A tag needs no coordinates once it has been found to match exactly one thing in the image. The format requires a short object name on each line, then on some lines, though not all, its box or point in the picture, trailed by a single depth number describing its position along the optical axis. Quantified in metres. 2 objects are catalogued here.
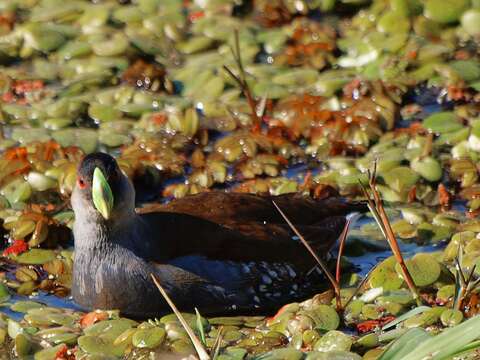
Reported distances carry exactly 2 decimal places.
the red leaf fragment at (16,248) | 14.25
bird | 13.02
